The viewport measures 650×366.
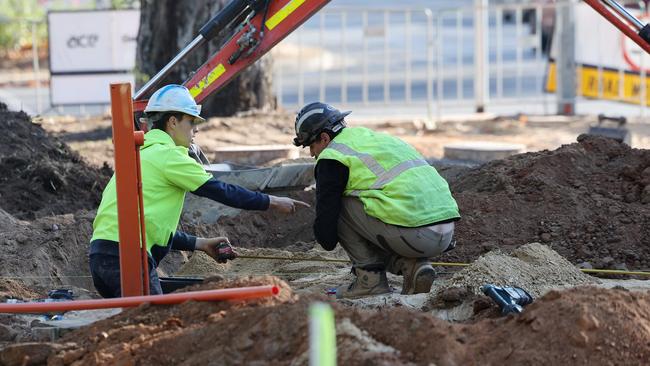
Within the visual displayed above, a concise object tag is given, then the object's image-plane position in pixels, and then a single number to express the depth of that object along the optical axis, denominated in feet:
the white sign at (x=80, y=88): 107.14
